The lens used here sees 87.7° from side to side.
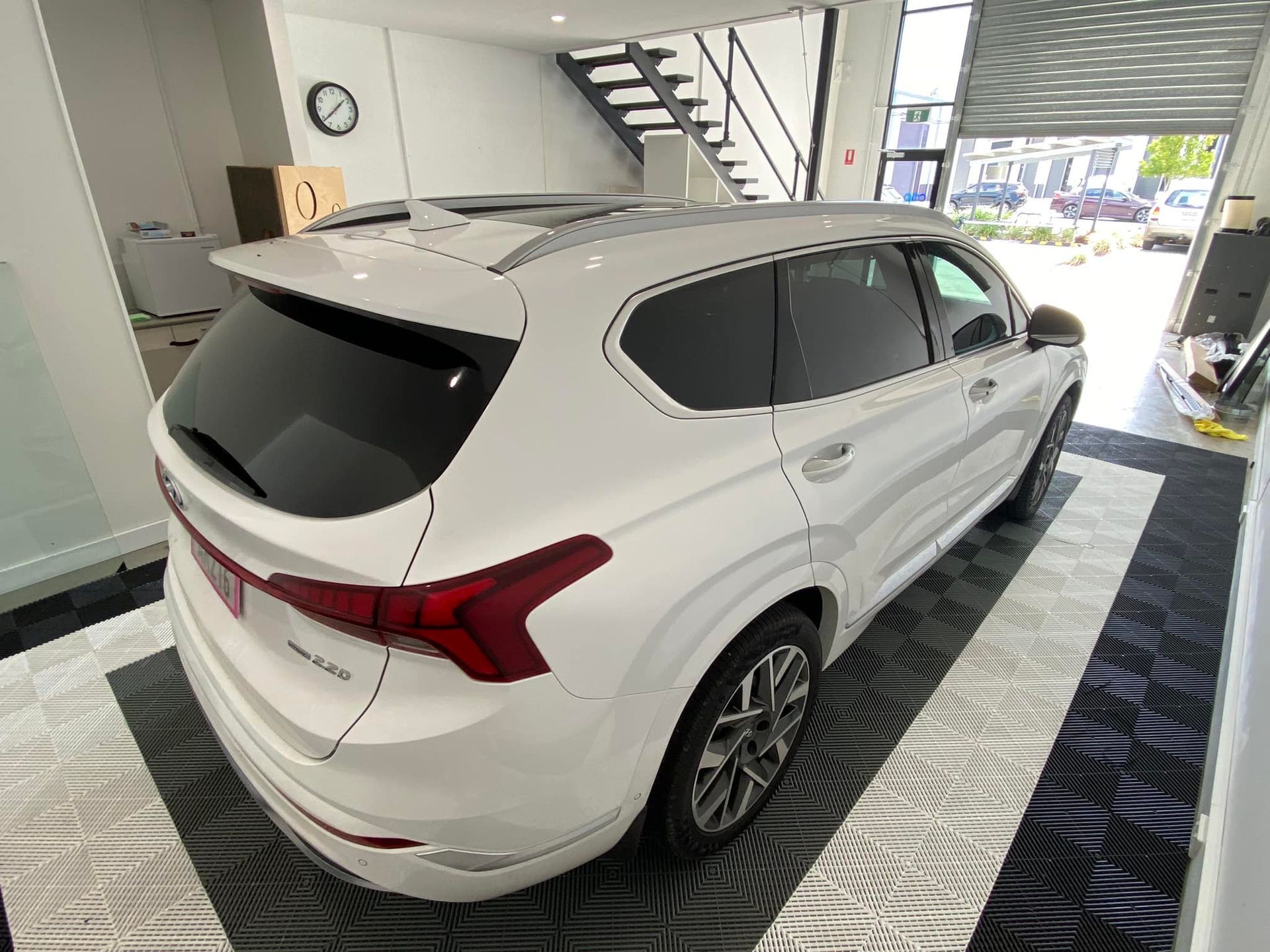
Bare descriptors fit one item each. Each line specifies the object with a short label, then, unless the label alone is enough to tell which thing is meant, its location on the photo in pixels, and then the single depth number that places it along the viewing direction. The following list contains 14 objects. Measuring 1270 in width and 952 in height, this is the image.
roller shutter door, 6.48
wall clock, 5.71
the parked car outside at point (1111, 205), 11.16
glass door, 9.27
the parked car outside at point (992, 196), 9.28
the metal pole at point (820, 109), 5.56
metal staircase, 7.18
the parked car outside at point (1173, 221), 9.72
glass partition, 2.37
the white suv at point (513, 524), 0.93
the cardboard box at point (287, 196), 4.32
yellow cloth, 4.27
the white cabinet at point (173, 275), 4.56
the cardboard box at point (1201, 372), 5.13
